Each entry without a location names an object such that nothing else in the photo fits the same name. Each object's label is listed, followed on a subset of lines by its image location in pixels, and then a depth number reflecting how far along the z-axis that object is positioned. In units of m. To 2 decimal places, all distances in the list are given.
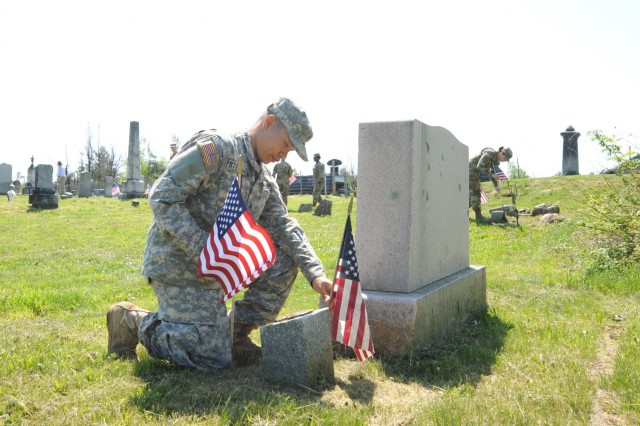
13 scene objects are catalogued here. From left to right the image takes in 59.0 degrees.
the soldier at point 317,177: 23.64
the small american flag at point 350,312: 3.61
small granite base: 3.24
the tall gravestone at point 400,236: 4.02
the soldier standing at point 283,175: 20.81
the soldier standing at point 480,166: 14.97
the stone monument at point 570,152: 24.44
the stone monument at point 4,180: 29.67
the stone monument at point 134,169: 25.93
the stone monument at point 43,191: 20.33
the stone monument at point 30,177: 32.53
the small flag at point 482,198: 14.59
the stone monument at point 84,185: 31.09
